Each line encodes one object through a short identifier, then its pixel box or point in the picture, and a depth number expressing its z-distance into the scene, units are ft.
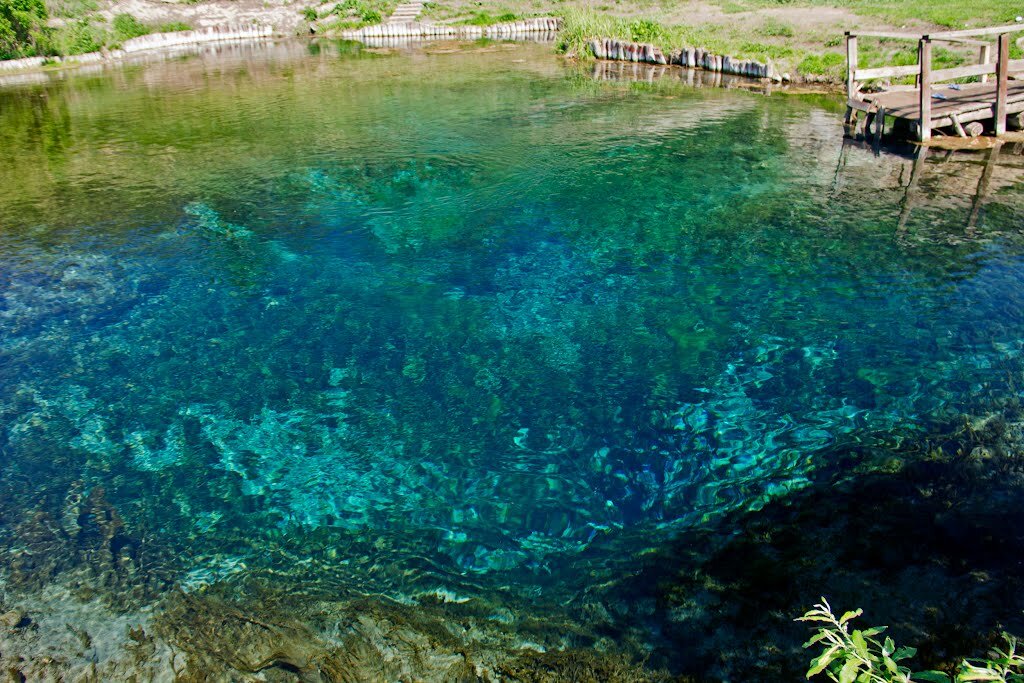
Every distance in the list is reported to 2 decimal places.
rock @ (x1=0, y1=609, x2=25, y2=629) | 23.11
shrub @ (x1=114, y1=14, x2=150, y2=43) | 159.12
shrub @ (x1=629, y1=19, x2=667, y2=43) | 130.52
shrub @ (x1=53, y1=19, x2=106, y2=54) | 144.46
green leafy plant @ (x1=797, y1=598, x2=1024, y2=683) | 11.07
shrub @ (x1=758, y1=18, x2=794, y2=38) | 120.26
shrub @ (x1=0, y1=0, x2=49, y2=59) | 133.90
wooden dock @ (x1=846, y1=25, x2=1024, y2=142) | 62.39
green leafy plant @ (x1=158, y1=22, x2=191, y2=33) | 172.35
